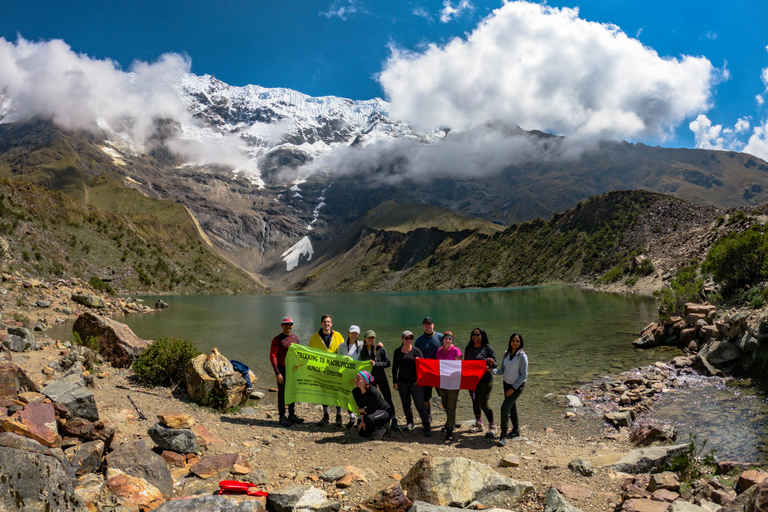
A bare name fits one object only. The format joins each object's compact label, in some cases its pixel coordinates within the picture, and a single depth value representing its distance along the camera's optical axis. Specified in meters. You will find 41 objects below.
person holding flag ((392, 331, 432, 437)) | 10.74
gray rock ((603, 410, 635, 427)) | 11.48
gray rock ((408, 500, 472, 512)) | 5.70
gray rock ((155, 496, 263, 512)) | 5.06
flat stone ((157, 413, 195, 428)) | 8.98
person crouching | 10.27
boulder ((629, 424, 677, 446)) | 9.39
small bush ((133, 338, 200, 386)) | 14.05
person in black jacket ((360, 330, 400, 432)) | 10.73
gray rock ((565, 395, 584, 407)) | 13.63
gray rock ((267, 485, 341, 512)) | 6.03
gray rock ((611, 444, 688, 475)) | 7.71
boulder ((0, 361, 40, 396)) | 7.31
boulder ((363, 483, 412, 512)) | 6.21
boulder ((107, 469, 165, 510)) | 5.70
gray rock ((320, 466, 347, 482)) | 7.36
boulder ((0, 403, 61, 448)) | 5.59
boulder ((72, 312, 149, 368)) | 16.08
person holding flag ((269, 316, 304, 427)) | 11.68
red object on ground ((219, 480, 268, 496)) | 6.30
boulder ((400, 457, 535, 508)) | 6.31
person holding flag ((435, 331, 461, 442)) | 10.48
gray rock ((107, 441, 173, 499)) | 6.37
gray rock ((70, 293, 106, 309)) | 36.09
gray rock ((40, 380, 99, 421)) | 7.79
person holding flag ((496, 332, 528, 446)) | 10.01
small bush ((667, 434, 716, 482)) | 7.29
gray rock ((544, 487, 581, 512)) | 6.00
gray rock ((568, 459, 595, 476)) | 7.55
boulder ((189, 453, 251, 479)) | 7.24
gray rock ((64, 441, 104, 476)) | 6.03
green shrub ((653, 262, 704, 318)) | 26.22
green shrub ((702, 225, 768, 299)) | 23.09
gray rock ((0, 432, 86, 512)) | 3.93
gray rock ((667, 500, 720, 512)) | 5.51
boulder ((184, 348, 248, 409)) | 12.60
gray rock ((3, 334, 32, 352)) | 13.80
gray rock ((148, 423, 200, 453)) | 7.93
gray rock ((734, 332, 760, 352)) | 15.30
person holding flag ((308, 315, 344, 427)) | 11.56
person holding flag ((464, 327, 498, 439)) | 10.56
